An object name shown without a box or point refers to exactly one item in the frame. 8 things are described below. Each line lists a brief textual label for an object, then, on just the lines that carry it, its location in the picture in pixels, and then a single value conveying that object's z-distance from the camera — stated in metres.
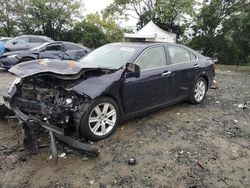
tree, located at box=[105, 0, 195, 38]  15.99
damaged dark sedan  2.73
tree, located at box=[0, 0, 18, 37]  18.71
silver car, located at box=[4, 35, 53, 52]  8.37
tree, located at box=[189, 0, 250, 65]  14.53
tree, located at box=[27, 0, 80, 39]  18.75
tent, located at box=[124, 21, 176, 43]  14.67
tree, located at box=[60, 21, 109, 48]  18.40
